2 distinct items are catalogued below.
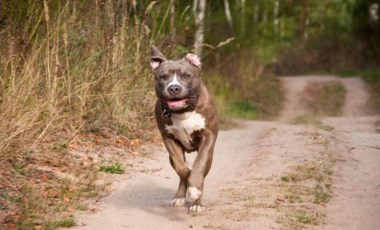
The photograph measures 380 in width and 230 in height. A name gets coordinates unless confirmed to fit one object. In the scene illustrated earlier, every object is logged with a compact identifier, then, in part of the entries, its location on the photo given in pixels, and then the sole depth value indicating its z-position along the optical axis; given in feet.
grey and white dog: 21.16
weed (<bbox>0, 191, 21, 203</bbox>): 22.31
